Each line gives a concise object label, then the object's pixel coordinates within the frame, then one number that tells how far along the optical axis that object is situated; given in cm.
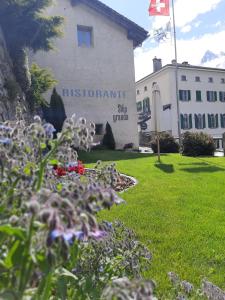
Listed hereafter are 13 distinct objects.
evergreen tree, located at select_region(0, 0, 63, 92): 929
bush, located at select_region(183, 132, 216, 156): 1042
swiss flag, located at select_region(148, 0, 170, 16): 1423
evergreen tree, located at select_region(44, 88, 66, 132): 1159
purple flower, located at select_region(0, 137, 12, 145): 86
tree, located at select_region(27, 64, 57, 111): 994
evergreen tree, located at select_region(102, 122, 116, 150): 1289
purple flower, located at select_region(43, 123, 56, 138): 88
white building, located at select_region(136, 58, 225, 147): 2228
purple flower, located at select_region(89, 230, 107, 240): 64
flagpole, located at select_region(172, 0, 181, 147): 1750
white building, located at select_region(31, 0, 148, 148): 1296
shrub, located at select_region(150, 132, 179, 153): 1192
